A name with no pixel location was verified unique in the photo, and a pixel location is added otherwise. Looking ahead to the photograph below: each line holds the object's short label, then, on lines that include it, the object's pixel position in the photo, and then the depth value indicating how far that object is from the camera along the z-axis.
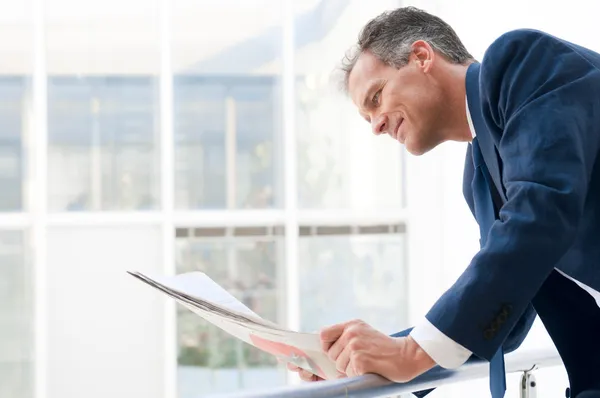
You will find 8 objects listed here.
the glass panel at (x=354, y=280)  5.46
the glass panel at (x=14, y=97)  5.01
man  1.15
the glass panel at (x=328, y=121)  5.45
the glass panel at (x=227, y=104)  5.29
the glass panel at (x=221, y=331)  5.23
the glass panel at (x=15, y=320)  4.97
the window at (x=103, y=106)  5.11
